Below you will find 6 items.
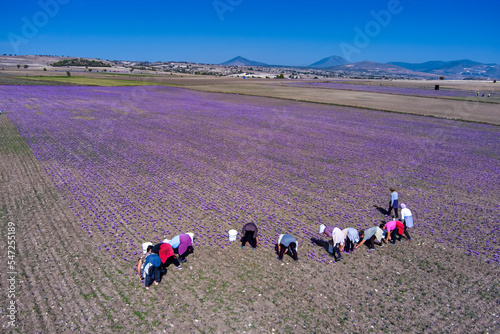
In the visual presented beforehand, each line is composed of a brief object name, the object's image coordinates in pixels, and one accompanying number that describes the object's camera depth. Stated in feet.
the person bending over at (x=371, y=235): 38.09
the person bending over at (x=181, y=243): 33.90
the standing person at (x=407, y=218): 41.24
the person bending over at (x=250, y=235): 36.91
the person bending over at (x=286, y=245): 34.63
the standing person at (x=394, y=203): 45.70
